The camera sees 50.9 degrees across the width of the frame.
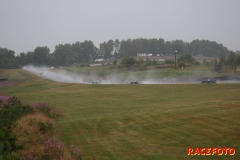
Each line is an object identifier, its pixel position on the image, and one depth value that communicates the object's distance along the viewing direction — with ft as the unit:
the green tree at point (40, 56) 526.57
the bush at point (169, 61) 327.67
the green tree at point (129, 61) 330.71
